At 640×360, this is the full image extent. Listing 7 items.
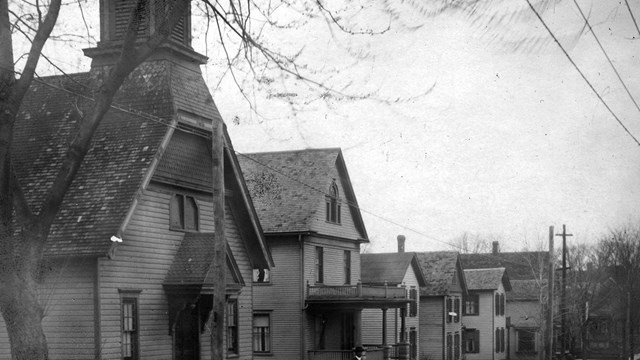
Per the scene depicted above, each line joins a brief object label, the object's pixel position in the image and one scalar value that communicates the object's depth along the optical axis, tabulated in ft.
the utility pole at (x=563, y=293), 157.55
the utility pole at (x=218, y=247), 58.85
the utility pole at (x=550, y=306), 132.98
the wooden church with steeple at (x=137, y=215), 70.85
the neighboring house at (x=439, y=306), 185.37
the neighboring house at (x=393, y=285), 157.69
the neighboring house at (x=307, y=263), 125.39
